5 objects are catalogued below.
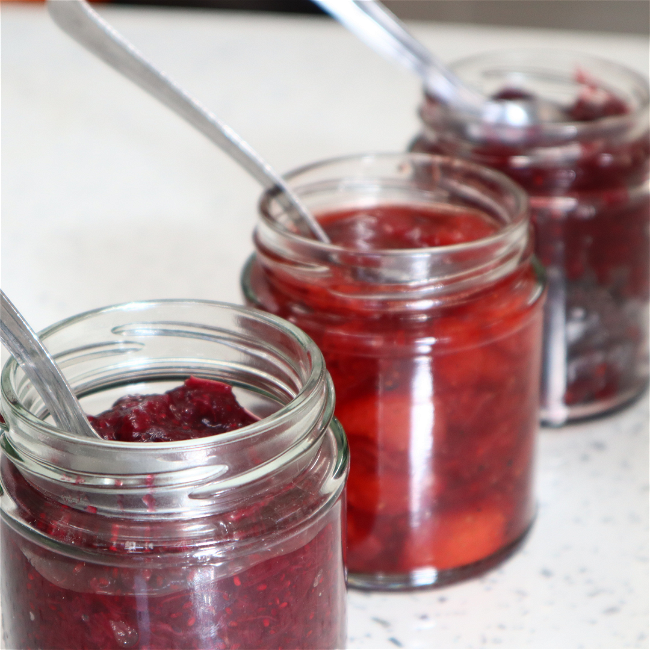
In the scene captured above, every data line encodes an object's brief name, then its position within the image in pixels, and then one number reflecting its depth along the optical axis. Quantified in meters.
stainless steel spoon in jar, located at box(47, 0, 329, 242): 0.55
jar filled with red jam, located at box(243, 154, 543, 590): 0.53
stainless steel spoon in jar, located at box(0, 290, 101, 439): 0.49
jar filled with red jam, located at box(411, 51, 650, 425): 0.60
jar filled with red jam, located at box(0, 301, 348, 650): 0.48
